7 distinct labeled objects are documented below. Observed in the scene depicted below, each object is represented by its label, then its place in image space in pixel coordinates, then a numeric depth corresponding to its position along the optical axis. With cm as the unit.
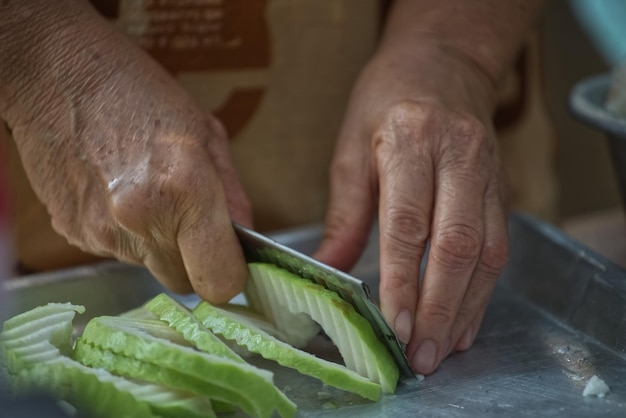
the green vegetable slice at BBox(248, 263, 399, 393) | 76
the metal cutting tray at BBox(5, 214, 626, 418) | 76
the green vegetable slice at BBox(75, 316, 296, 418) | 72
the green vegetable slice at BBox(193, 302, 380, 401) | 75
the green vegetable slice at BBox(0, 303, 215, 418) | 72
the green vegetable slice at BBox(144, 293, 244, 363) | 74
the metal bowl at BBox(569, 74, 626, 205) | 86
